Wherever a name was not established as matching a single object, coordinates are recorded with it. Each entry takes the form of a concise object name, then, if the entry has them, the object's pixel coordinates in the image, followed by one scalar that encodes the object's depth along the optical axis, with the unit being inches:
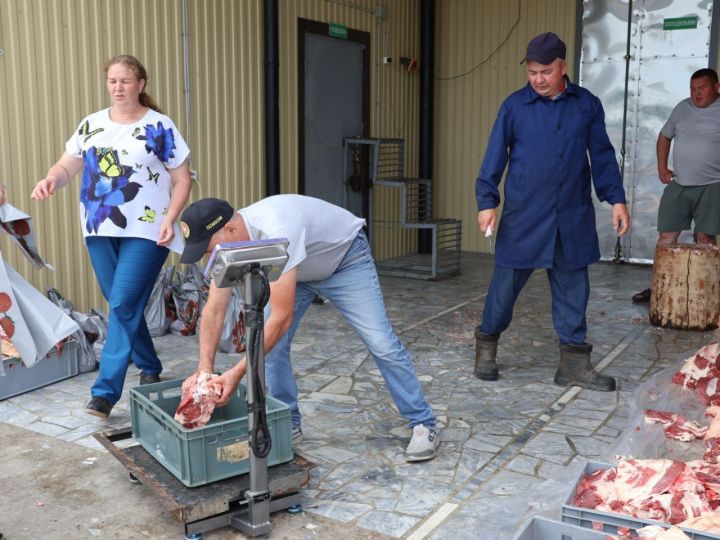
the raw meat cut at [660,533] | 102.3
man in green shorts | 297.9
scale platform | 130.8
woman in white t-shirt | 185.2
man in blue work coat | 198.4
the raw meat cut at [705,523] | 108.0
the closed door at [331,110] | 360.5
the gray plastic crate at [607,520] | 105.3
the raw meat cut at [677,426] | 173.9
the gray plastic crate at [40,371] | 205.0
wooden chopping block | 271.6
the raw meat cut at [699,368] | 201.2
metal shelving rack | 377.1
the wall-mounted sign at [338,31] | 369.4
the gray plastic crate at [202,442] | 133.0
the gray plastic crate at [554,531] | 108.3
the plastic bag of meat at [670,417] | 166.7
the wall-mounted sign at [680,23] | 379.9
